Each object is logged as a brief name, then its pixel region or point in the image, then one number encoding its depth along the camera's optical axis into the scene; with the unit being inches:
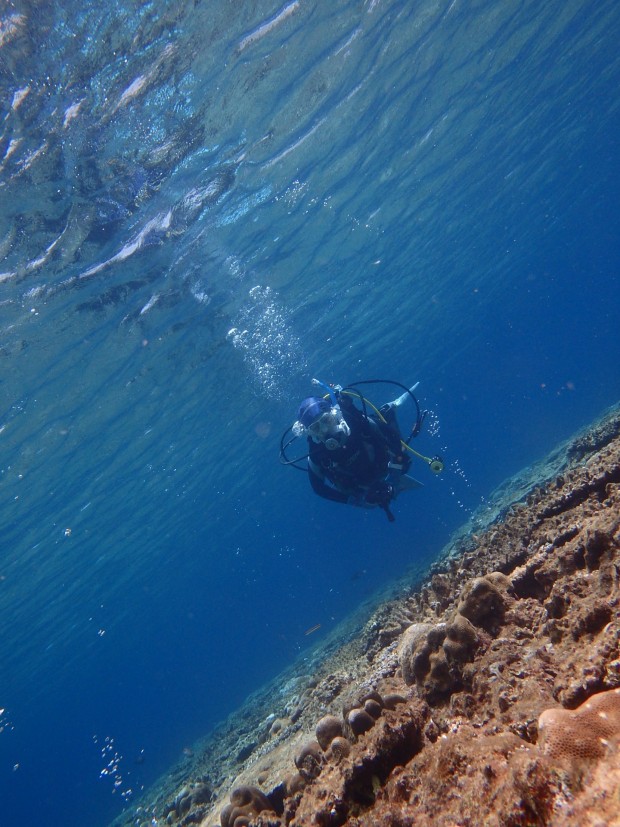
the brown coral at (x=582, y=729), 67.1
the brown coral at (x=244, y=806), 142.6
